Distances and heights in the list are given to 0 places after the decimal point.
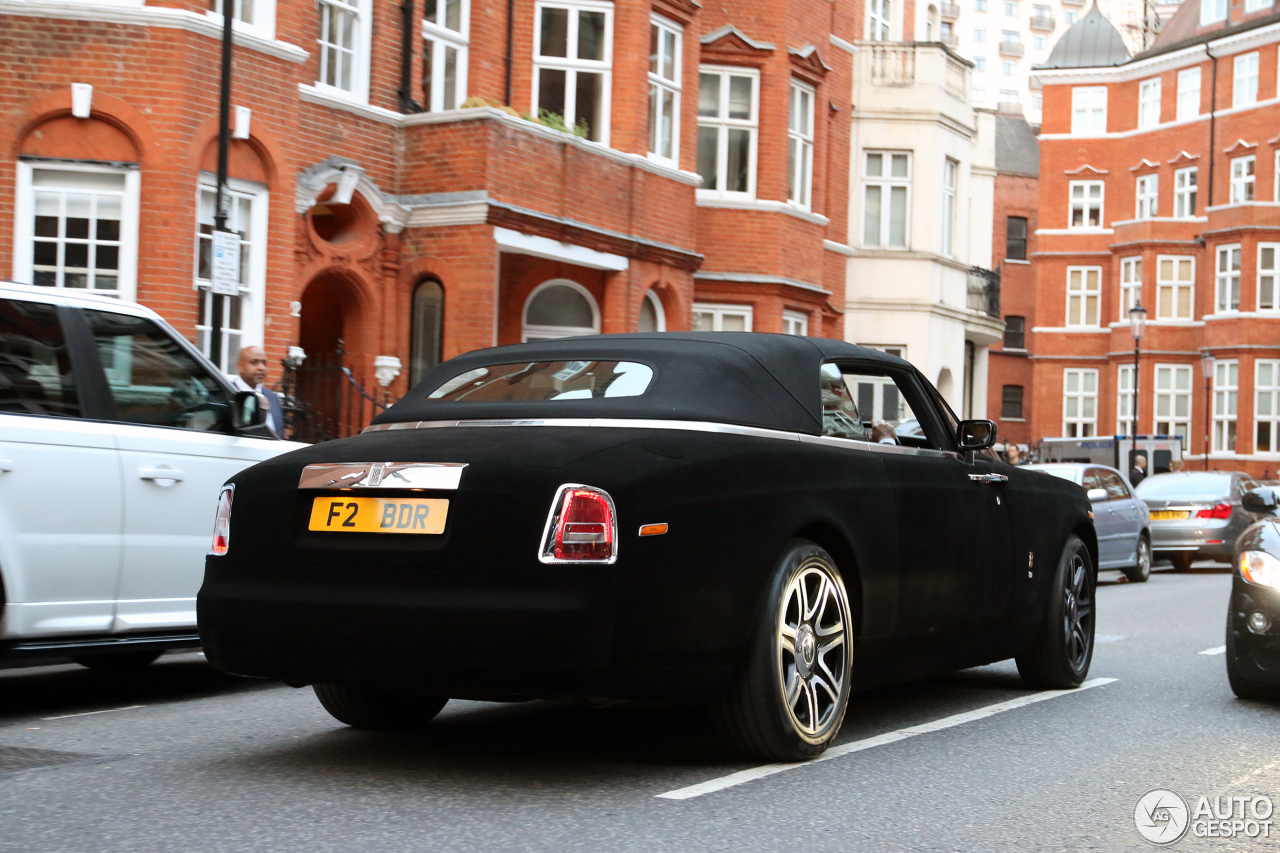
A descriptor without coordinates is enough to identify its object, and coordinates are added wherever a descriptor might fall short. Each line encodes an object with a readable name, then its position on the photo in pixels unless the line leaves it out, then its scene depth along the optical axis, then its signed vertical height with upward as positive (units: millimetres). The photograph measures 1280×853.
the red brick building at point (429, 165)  14812 +2988
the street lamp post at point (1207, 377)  46188 +2354
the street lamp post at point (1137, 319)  35938 +3019
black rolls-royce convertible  5109 -378
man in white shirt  11727 +373
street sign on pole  12508 +1284
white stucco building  29375 +4548
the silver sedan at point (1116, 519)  19938 -852
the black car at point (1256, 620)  7809 -807
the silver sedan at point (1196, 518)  23250 -931
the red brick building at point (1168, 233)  53562 +7925
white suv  6891 -218
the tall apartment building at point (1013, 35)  103500 +27162
